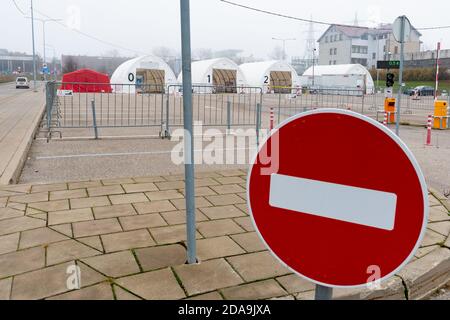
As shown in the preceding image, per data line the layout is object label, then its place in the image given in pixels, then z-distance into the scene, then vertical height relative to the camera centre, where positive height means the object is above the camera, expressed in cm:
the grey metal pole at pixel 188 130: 275 -19
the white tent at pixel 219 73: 4322 +334
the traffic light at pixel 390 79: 1239 +79
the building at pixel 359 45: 8075 +1213
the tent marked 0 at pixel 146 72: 4062 +325
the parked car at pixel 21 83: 5131 +233
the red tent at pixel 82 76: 3597 +232
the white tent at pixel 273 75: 4747 +352
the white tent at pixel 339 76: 5028 +386
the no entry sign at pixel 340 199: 122 -30
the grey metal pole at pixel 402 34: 792 +140
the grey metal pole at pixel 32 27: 3972 +763
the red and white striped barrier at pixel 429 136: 1007 -77
